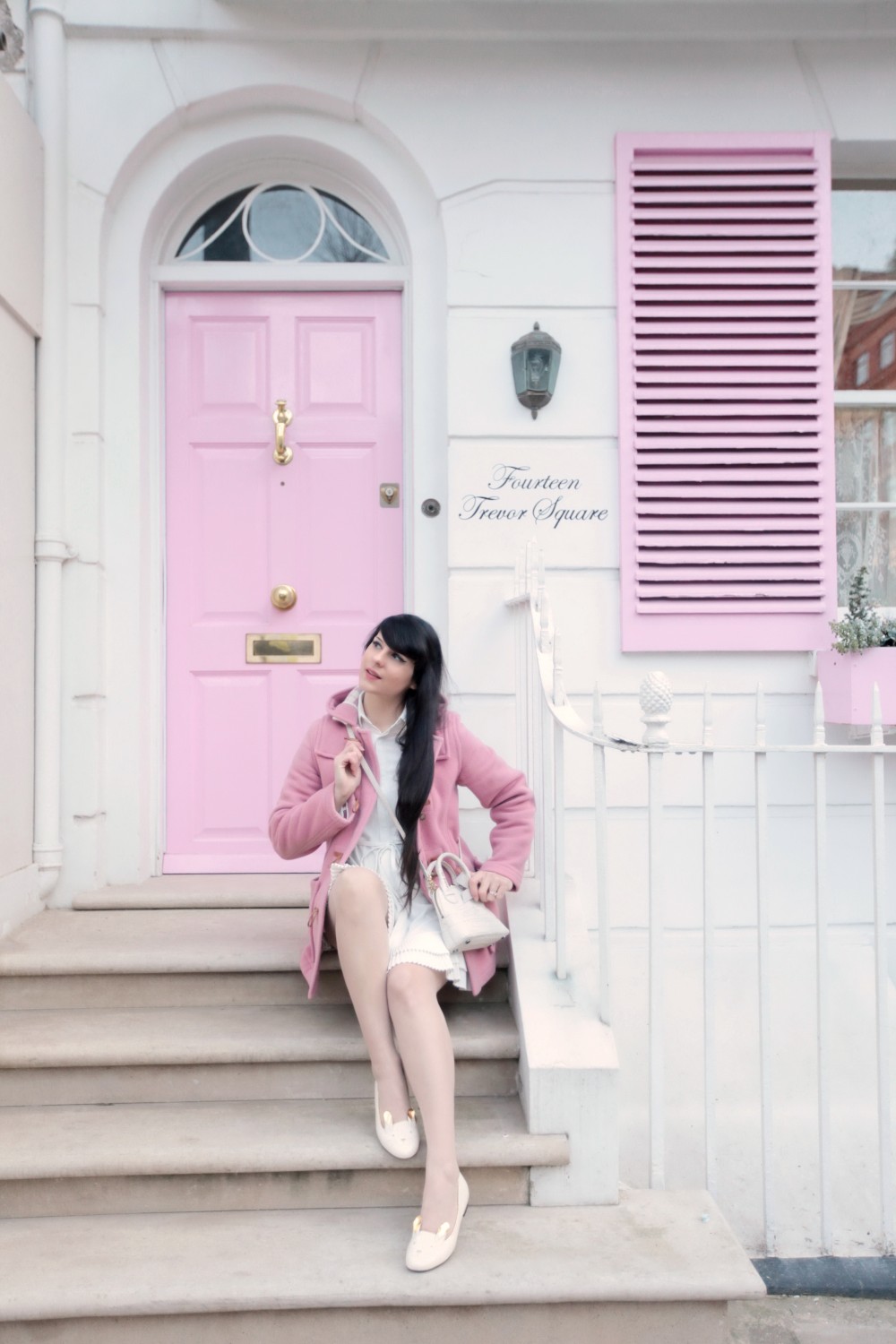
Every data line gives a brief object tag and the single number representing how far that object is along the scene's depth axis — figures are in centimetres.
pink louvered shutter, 355
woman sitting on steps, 227
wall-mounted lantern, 342
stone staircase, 195
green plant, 328
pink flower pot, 326
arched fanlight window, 378
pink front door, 372
